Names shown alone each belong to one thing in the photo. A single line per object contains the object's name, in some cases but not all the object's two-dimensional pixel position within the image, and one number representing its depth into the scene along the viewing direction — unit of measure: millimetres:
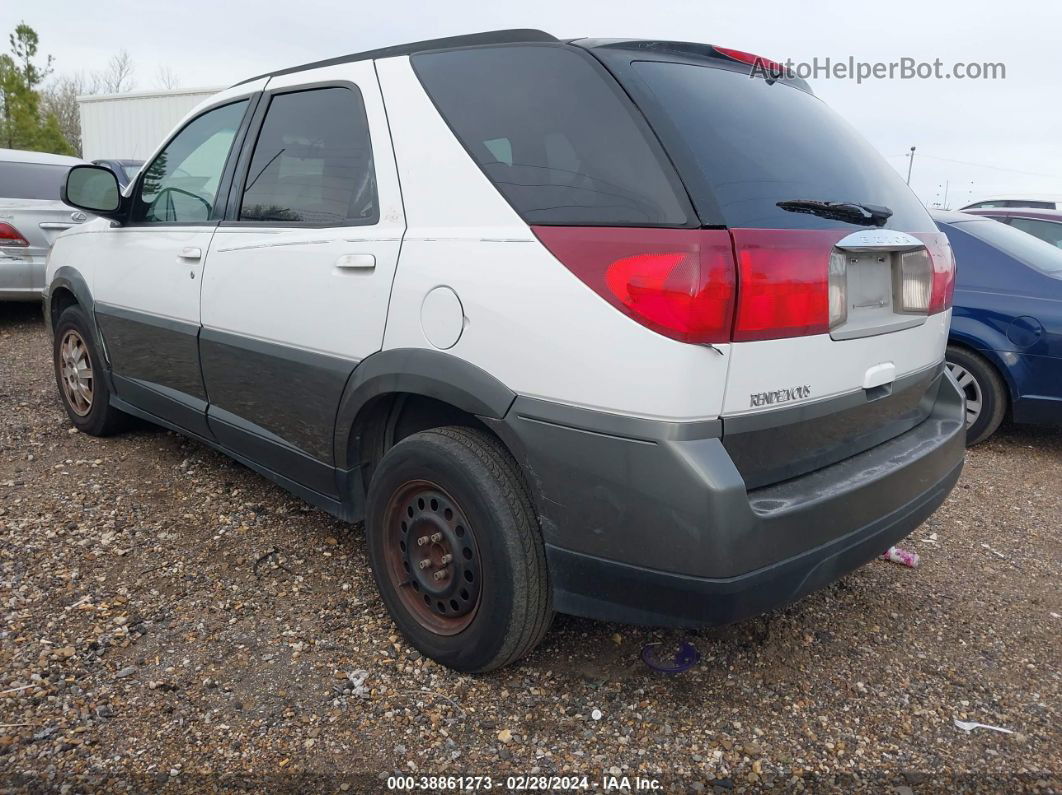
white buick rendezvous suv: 1908
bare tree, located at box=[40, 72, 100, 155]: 38581
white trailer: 17156
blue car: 4660
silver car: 7079
